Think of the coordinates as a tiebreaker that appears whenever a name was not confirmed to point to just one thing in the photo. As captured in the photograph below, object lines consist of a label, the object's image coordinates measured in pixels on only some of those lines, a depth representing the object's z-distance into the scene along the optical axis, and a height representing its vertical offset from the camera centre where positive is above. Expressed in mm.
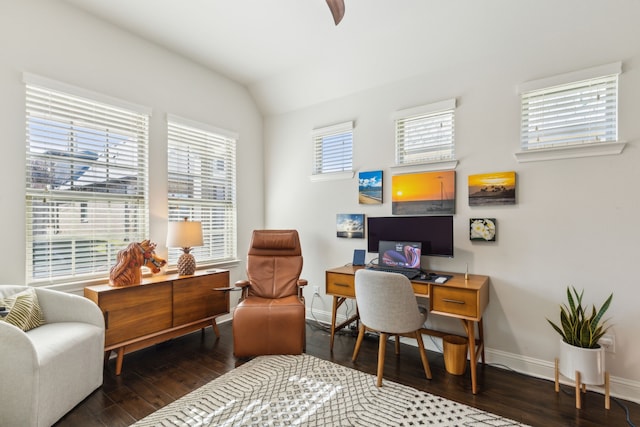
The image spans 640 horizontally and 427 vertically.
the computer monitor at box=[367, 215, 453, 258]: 2766 -183
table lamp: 3027 -263
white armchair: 1715 -919
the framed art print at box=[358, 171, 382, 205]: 3324 +286
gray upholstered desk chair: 2236 -710
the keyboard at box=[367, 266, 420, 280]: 2693 -548
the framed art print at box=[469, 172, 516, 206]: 2605 +216
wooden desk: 2271 -692
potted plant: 2020 -926
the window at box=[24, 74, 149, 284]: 2428 +300
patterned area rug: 1893 -1316
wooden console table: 2457 -883
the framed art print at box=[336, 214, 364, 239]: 3459 -150
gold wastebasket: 2445 -1179
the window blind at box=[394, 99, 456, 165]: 2949 +823
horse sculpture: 2580 -450
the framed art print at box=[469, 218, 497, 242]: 2688 -147
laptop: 2814 -432
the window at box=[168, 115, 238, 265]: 3391 +361
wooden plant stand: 2021 -1215
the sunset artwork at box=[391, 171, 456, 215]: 2902 +201
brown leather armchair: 2699 -864
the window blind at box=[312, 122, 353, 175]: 3613 +809
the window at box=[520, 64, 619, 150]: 2287 +802
